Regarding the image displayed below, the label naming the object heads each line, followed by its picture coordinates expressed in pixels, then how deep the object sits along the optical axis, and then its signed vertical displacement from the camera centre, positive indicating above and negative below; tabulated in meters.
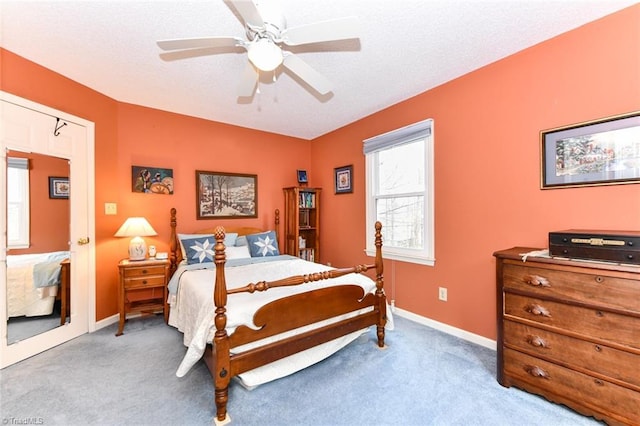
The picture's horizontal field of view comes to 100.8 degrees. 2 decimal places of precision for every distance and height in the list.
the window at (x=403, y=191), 2.94 +0.28
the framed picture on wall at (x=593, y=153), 1.74 +0.42
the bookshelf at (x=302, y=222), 4.18 -0.13
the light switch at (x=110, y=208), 3.02 +0.10
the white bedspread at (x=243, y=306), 1.70 -0.67
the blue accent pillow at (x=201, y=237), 3.23 -0.29
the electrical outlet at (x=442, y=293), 2.78 -0.85
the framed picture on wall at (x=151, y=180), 3.26 +0.46
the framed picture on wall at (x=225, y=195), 3.71 +0.30
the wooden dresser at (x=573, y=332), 1.45 -0.74
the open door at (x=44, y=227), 2.20 -0.10
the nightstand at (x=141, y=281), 2.79 -0.71
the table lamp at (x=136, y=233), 2.92 -0.18
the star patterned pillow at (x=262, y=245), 3.53 -0.40
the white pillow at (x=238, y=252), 3.37 -0.48
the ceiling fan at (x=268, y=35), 1.45 +1.05
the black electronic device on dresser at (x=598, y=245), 1.44 -0.20
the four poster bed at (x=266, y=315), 1.63 -0.75
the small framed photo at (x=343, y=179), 3.93 +0.53
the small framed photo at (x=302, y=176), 4.57 +0.67
